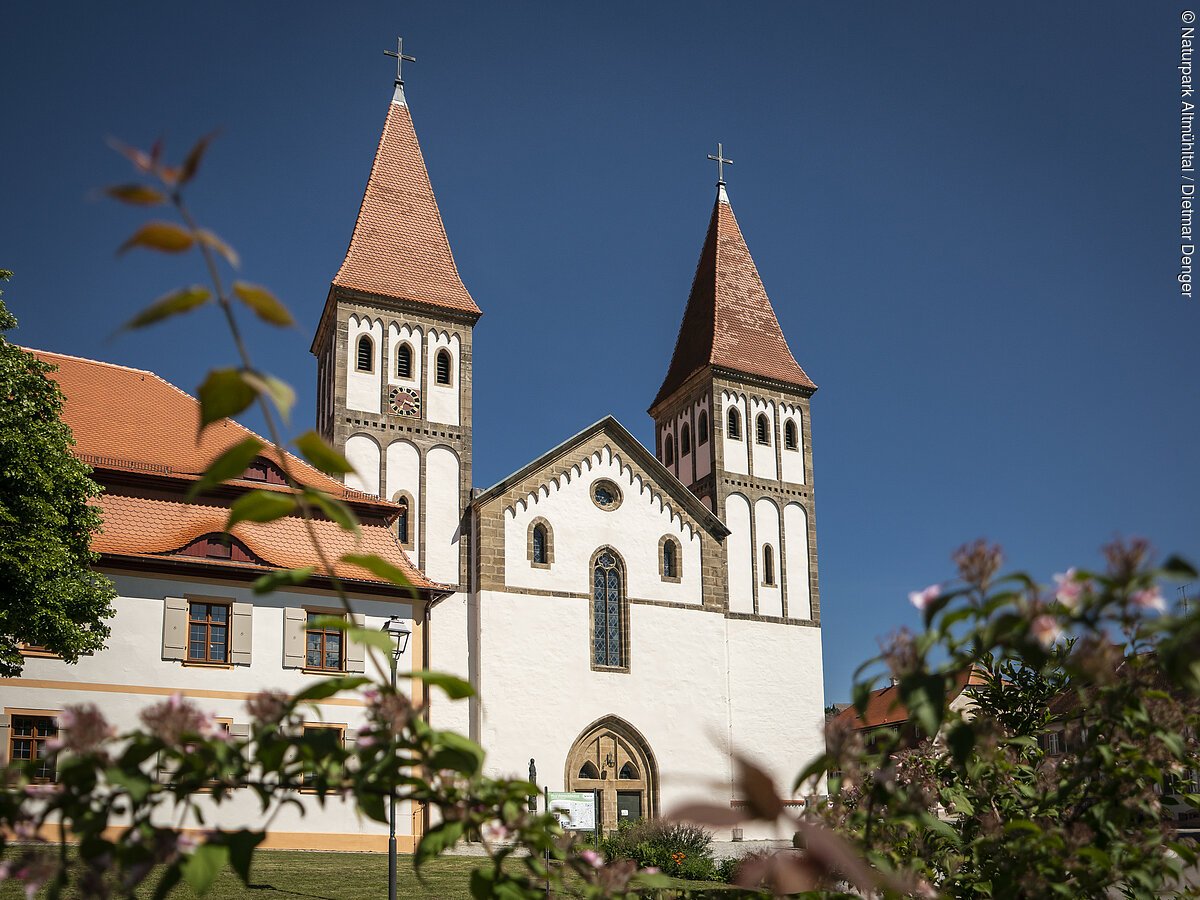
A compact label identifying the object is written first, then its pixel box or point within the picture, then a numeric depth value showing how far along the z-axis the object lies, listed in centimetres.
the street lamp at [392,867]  1442
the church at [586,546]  3403
